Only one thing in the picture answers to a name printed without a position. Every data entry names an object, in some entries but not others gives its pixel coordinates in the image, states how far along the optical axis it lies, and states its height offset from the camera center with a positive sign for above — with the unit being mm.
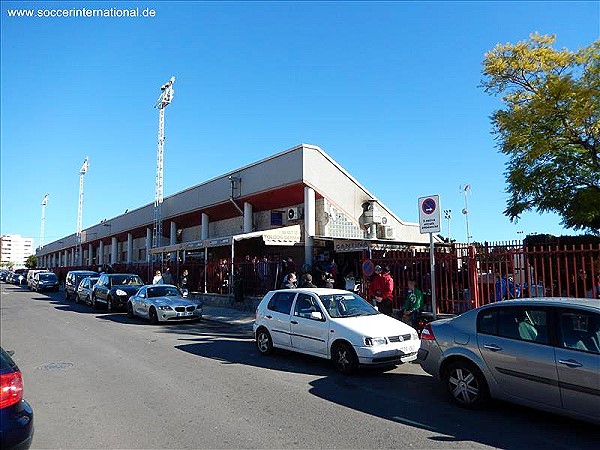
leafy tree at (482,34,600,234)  18250 +5741
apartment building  192125 +9465
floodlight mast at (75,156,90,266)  57769 +8499
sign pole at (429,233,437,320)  10799 -236
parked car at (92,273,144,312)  19781 -845
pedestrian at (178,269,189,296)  22945 -524
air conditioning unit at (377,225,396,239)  22688 +1739
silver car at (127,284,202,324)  15633 -1221
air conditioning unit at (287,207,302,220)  21391 +2531
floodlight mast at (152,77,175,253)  38125 +12469
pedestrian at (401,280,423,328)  10648 -829
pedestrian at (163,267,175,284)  22991 -418
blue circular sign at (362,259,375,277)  13730 -3
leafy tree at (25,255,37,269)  119250 +2246
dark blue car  3785 -1199
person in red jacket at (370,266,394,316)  11305 -585
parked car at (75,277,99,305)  22672 -970
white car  7922 -1128
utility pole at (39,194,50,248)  78169 +11104
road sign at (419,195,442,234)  10492 +1212
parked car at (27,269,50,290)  38975 -626
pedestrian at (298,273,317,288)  14219 -388
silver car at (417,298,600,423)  5121 -1074
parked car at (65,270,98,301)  26203 -662
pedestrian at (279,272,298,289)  14834 -397
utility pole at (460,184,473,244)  52281 +6378
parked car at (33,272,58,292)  35938 -876
